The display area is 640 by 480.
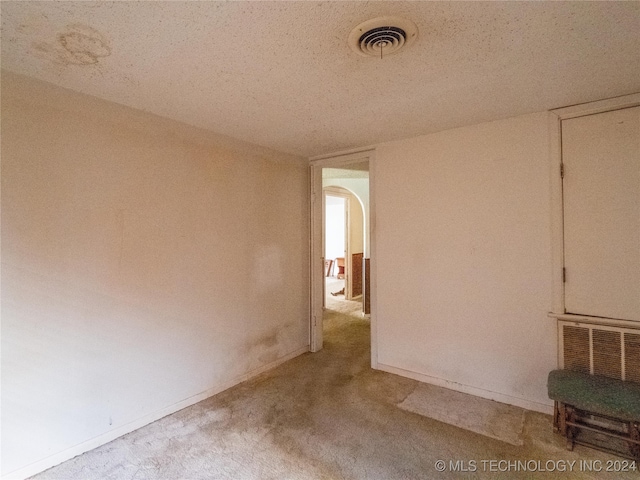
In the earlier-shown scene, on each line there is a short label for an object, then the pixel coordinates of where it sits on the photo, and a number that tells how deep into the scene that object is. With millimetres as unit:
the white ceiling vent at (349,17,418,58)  1326
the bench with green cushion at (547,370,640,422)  1782
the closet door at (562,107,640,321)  2021
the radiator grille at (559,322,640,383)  2037
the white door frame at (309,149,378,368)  3623
